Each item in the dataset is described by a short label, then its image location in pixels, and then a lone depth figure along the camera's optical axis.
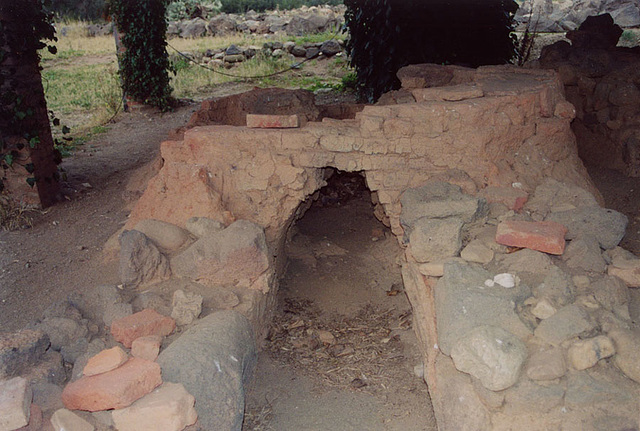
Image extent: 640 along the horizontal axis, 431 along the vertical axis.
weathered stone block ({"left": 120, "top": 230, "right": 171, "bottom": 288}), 4.13
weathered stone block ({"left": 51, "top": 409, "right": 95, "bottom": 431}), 2.69
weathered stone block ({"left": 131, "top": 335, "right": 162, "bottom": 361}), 3.24
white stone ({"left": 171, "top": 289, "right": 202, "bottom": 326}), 3.73
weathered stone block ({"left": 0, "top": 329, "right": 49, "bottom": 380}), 3.05
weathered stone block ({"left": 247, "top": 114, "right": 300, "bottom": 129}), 4.65
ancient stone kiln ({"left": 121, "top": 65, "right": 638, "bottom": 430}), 4.09
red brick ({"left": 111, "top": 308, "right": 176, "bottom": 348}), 3.44
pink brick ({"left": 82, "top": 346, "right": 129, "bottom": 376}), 3.00
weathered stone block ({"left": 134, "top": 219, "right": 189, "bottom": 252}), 4.47
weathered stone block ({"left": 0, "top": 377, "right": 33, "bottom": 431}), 2.61
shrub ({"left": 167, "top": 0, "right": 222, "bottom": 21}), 22.58
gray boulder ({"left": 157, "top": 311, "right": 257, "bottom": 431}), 3.02
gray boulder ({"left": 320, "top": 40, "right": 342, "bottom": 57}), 15.48
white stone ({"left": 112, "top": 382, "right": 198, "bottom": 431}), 2.75
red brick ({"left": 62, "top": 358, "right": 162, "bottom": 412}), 2.78
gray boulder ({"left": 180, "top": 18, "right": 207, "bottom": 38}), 19.86
